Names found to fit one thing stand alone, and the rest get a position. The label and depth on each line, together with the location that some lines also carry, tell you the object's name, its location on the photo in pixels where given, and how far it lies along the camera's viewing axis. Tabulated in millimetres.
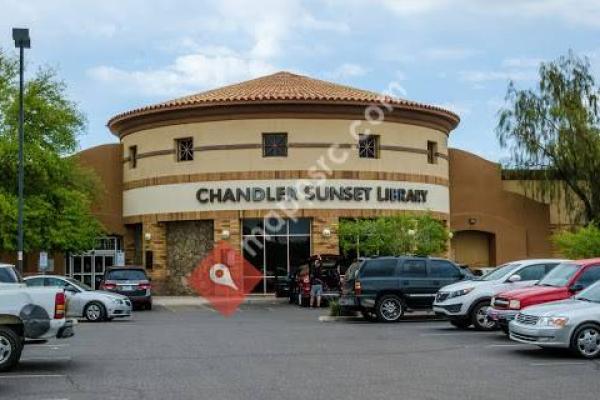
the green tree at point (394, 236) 36781
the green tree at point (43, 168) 36969
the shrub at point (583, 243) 34562
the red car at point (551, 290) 18234
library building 40500
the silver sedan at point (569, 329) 15523
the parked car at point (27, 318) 14352
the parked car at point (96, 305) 26703
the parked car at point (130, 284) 33312
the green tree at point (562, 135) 44500
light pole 29312
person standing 33153
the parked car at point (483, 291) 21719
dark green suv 25297
